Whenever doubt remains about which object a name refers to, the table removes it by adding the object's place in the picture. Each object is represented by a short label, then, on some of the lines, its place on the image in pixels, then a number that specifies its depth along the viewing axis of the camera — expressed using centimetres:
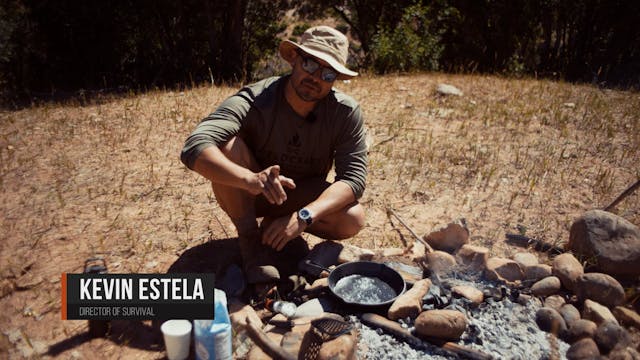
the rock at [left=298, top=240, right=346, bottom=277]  317
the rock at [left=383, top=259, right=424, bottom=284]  307
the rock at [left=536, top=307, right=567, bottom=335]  267
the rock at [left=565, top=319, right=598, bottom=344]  258
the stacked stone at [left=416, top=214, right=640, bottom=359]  253
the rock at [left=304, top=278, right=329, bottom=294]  296
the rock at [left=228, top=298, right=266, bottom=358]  251
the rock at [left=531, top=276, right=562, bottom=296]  298
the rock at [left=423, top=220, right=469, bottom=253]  338
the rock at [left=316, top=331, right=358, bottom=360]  226
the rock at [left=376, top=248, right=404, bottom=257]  340
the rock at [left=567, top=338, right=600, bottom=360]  240
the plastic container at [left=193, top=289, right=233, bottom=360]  223
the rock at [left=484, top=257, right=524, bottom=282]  315
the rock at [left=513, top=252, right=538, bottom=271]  320
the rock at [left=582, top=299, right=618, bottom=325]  267
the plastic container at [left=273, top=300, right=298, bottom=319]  270
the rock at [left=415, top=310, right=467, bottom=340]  252
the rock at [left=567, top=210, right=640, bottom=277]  314
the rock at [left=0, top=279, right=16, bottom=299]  299
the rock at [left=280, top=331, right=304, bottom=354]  242
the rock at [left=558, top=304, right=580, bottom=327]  273
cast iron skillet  296
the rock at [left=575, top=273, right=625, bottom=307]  287
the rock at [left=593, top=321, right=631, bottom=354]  248
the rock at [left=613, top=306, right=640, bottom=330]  273
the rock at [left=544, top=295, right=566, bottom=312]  288
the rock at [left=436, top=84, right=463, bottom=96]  771
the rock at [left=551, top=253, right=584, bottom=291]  302
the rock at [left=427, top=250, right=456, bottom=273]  318
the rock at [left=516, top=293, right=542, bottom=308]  290
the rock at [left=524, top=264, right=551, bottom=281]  312
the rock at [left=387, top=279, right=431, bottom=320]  268
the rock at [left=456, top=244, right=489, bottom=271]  319
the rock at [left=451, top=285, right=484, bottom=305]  286
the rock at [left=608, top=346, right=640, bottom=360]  235
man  291
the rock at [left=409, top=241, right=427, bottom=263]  335
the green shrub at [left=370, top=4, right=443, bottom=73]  1028
